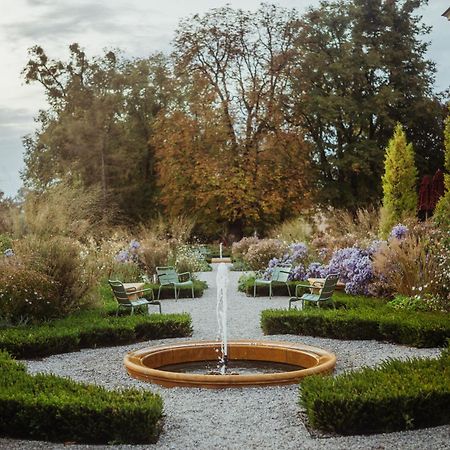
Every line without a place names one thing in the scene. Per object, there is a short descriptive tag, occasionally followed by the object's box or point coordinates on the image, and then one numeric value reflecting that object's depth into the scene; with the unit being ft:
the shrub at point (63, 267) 35.47
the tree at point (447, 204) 39.75
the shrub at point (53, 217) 48.52
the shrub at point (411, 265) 36.63
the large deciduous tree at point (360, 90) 90.33
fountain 26.16
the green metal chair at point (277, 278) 49.08
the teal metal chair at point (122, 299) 35.73
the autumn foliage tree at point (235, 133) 92.53
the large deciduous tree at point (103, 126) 98.84
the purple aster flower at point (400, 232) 43.68
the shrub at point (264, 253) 60.49
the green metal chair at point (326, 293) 36.73
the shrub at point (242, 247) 78.77
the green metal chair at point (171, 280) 49.29
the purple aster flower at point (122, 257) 56.18
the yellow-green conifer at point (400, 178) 74.08
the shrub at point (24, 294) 32.65
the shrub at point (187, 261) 59.57
